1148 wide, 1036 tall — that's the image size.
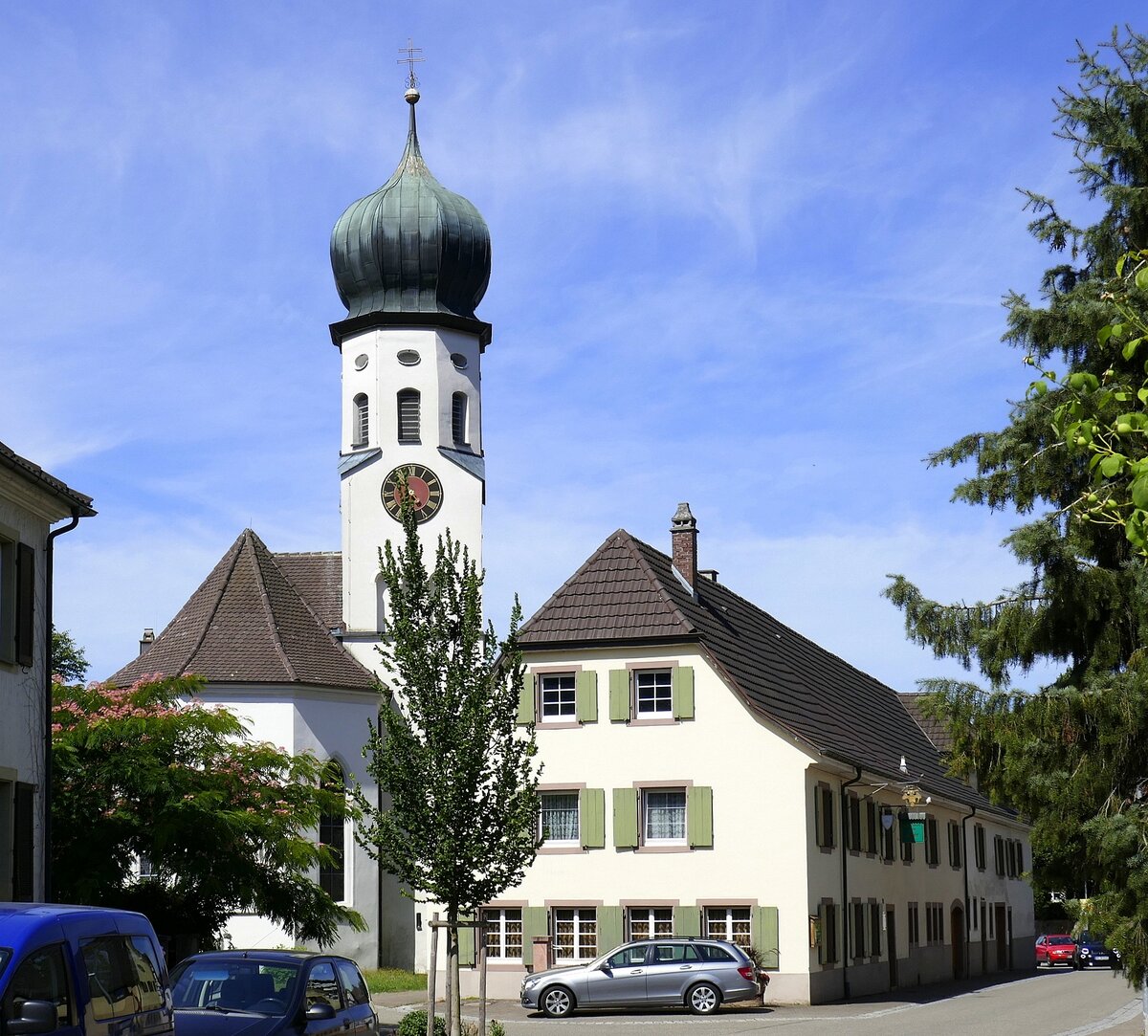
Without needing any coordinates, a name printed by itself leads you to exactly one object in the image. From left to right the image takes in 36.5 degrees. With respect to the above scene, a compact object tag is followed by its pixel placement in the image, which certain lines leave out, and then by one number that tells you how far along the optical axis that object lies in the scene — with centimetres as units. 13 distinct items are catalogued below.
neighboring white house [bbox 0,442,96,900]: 1989
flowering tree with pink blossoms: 2281
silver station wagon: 3025
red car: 5462
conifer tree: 1723
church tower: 4666
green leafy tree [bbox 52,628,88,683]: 5391
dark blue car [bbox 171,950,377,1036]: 1407
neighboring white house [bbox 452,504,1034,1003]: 3384
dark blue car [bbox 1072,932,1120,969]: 5378
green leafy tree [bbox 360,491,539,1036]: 1928
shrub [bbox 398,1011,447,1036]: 1956
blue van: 960
